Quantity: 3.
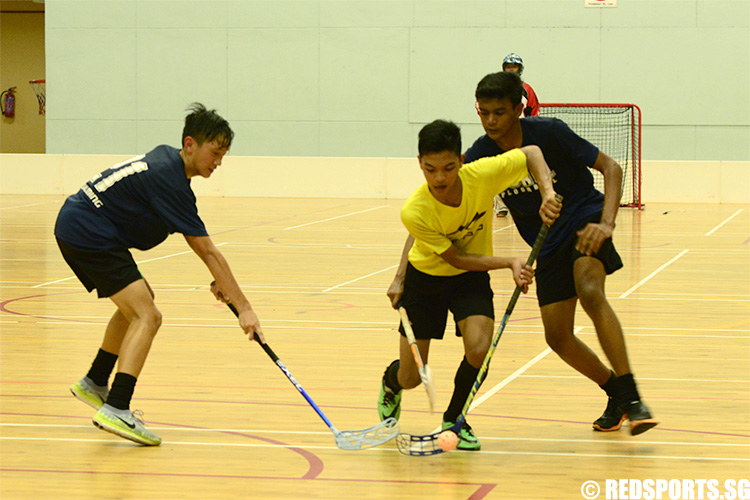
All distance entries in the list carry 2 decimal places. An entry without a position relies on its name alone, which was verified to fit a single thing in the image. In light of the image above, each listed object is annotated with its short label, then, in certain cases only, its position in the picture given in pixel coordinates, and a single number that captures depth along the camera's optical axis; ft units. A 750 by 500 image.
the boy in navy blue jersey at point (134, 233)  26.56
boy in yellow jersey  25.00
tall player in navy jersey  26.92
